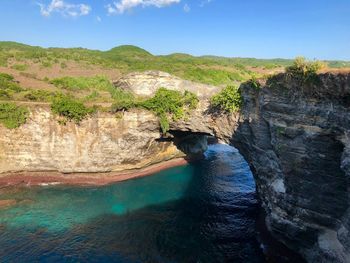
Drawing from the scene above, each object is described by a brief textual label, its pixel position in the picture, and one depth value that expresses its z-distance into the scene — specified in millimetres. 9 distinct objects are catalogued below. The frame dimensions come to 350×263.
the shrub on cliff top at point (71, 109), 39469
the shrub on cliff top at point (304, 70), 19170
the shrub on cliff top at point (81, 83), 53097
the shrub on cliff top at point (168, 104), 38250
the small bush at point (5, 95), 42281
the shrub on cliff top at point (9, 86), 45888
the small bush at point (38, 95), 42781
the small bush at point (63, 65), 67600
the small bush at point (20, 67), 61912
